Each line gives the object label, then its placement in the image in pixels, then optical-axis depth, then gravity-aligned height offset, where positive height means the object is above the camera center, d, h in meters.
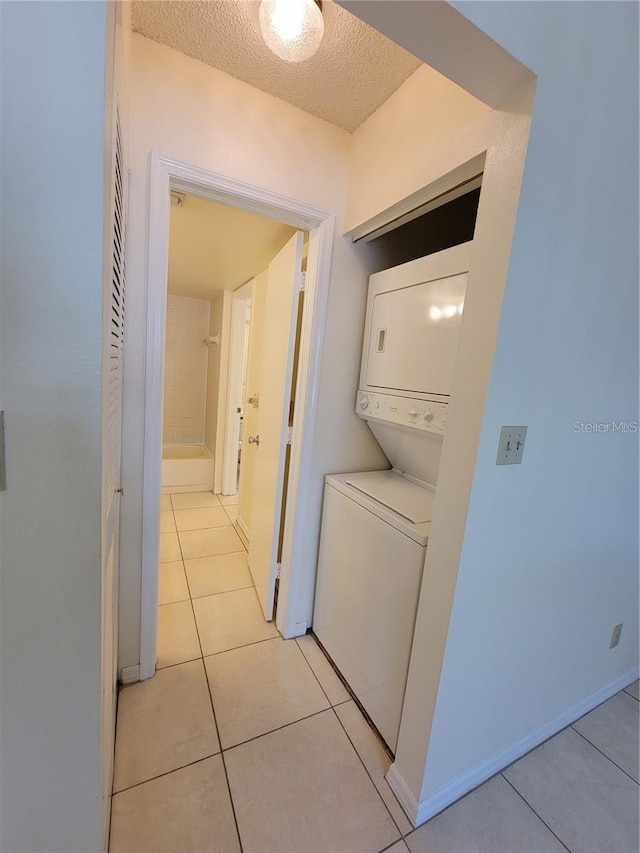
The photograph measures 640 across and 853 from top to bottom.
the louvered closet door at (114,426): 0.71 -0.17
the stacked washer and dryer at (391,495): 1.25 -0.48
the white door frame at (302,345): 1.31 +0.11
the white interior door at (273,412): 1.75 -0.21
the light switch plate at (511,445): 0.96 -0.13
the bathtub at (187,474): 3.61 -1.14
